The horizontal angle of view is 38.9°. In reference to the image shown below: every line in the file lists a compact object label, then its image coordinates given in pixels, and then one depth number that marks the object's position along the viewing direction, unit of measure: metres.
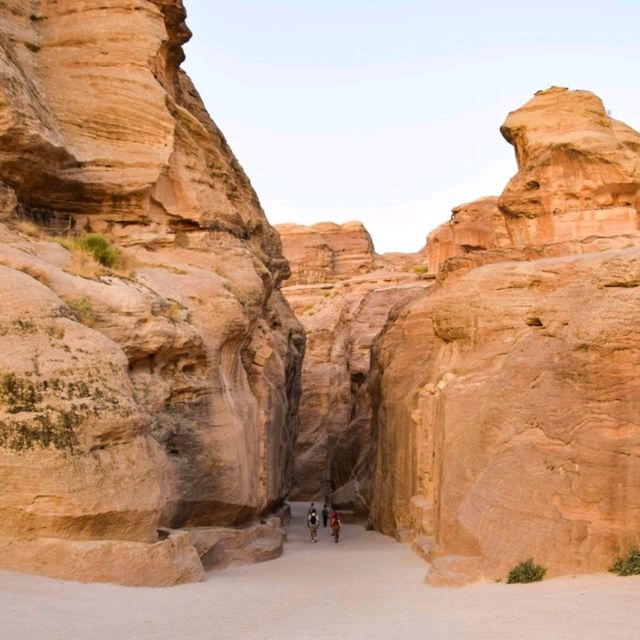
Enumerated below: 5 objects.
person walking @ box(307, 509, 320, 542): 25.22
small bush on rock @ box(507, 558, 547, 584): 13.88
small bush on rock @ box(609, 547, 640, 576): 13.13
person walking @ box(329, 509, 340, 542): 25.11
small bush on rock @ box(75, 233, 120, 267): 19.42
